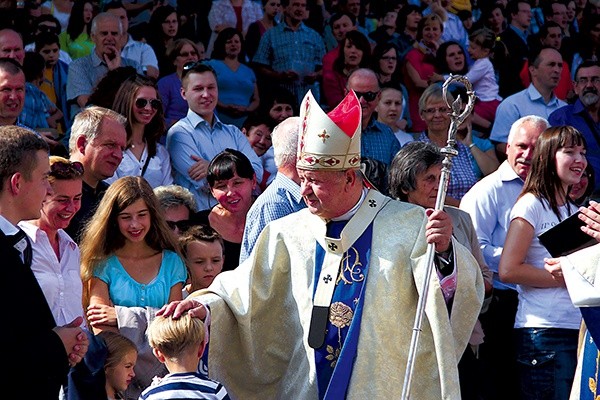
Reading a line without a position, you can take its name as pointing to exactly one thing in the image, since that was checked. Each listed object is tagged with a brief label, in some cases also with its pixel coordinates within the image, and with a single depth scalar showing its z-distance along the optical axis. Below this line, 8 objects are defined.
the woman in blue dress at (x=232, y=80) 11.58
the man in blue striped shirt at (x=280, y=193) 7.05
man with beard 10.58
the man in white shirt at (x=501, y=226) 8.00
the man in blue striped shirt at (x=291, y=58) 12.43
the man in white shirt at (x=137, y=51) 11.50
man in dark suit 5.05
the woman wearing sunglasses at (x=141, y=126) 8.45
